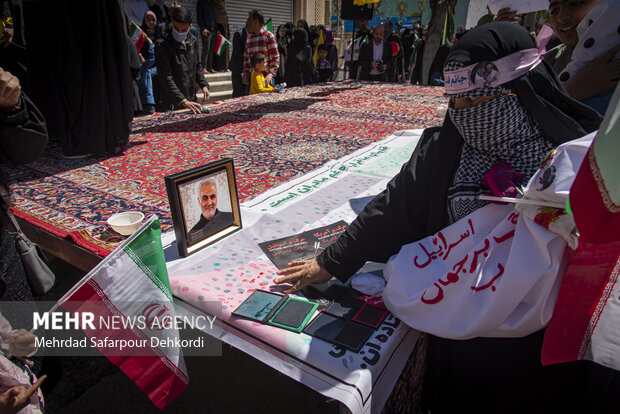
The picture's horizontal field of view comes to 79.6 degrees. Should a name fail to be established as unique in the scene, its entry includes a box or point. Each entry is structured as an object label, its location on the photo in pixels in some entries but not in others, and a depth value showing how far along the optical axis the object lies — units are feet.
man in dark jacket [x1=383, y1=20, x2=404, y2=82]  27.79
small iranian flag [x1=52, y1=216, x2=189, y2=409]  3.15
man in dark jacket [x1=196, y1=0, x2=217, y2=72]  29.86
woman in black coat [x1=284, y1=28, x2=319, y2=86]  25.86
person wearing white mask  13.17
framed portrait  4.47
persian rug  6.80
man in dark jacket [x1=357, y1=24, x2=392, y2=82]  26.35
